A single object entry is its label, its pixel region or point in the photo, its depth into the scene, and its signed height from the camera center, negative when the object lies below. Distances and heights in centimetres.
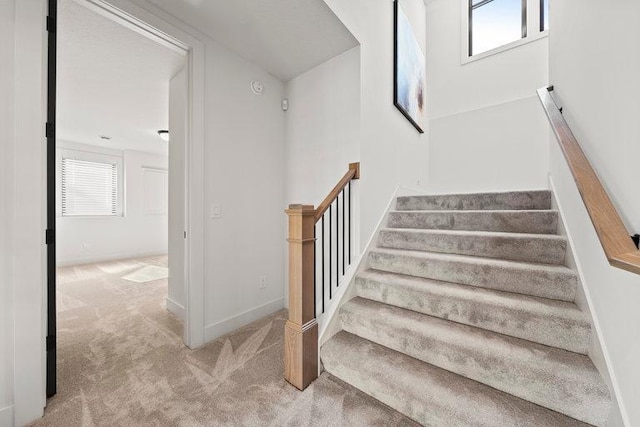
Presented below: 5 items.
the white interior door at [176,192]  244 +21
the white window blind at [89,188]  486 +51
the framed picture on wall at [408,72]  265 +169
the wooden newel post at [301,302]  149 -54
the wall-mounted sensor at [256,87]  238 +120
